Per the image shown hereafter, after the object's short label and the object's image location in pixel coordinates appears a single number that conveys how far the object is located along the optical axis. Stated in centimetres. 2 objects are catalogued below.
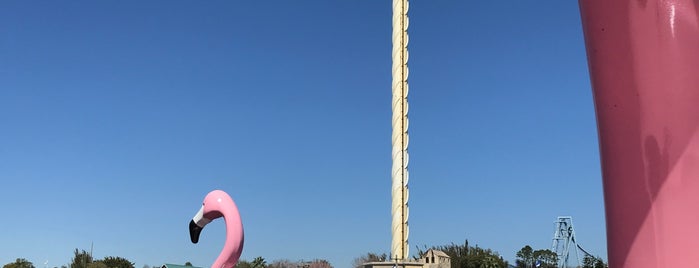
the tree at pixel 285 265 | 7788
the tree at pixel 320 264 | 7946
